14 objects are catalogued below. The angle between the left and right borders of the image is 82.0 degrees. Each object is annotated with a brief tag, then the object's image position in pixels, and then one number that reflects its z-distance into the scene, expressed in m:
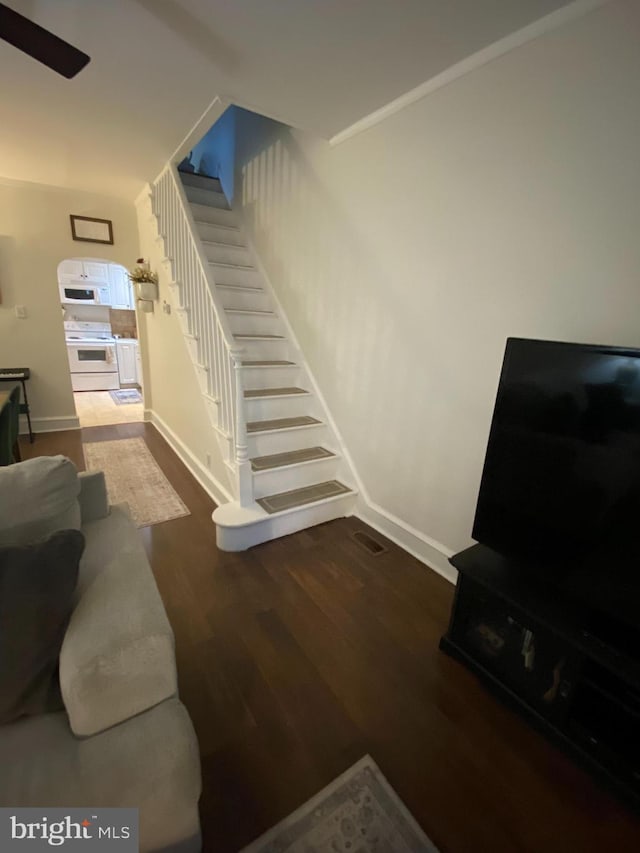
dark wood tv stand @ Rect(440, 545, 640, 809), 1.15
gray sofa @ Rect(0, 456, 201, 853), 0.75
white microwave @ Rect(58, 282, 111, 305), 6.18
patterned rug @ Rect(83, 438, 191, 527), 2.72
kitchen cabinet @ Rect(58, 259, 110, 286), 6.16
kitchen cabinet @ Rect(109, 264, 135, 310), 6.52
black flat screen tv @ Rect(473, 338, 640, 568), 1.13
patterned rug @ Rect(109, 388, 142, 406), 5.89
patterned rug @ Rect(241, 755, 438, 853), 1.03
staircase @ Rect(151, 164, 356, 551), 2.39
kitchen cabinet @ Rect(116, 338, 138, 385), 6.52
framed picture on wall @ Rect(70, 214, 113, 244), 3.95
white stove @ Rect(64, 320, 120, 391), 6.16
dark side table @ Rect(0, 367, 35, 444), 3.84
